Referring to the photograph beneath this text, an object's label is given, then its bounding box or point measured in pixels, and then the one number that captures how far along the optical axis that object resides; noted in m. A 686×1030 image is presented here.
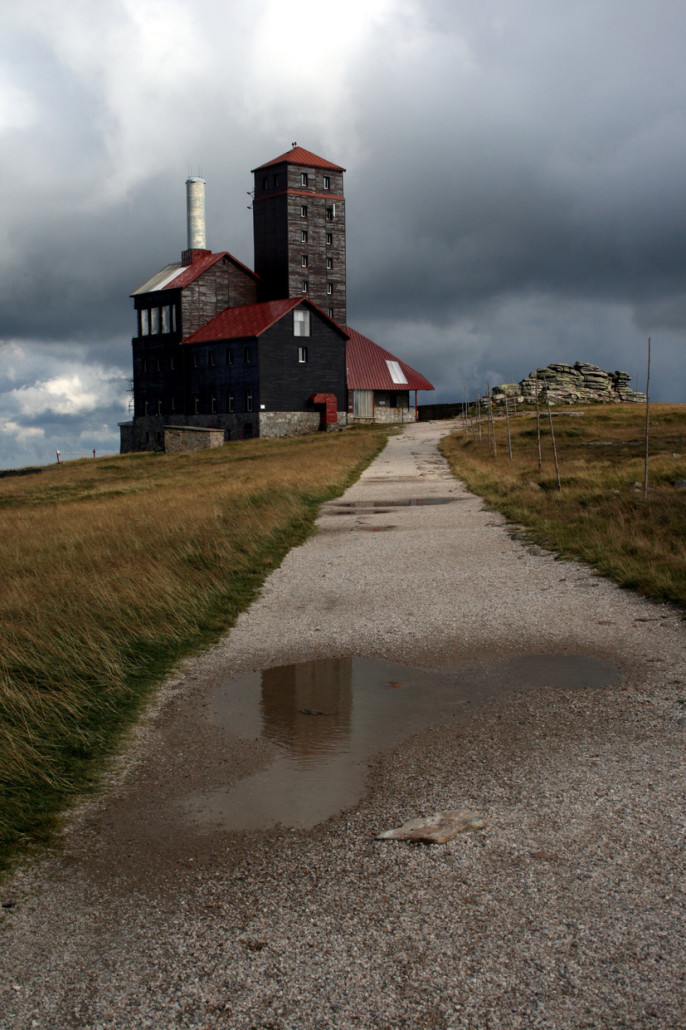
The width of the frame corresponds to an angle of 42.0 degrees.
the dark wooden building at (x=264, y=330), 59.09
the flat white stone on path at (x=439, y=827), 4.09
